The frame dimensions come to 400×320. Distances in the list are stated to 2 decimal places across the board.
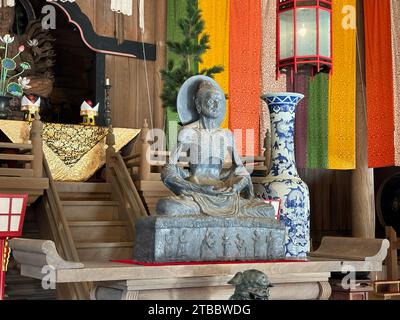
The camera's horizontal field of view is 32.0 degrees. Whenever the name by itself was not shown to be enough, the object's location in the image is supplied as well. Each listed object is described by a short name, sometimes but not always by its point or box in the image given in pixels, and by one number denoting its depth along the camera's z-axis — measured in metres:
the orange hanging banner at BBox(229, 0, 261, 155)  6.82
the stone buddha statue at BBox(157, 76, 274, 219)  3.39
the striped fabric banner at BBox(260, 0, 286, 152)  6.97
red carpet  3.03
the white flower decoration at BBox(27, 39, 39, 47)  7.41
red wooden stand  3.16
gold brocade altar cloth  5.57
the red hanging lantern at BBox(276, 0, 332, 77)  4.58
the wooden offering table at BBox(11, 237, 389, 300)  2.77
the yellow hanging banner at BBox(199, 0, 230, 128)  6.79
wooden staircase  4.68
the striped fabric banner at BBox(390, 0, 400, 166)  6.89
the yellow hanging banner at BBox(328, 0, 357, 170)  7.10
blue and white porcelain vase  4.15
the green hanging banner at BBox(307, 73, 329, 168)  7.08
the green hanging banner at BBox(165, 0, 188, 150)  6.62
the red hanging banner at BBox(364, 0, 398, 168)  6.93
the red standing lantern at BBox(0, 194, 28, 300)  3.13
